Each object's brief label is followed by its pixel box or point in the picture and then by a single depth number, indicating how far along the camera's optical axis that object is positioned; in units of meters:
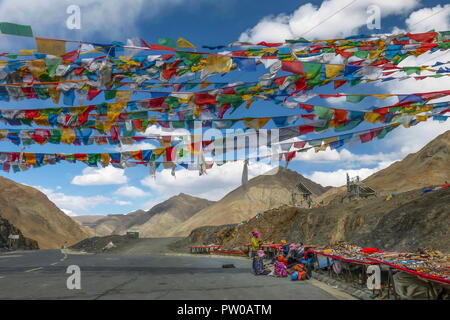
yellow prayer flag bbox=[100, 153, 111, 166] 17.42
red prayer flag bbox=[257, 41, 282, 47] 9.72
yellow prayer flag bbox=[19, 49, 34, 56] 9.98
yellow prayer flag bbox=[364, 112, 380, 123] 11.84
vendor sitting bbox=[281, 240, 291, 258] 13.69
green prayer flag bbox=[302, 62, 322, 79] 9.77
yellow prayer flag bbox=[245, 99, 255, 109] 11.84
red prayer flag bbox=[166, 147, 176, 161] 15.99
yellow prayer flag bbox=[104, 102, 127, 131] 12.62
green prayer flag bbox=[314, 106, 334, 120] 11.40
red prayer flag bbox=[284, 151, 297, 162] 14.41
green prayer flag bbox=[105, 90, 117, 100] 11.85
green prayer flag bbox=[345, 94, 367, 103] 11.19
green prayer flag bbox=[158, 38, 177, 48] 9.12
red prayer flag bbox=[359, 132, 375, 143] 13.39
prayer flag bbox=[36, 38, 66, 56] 8.78
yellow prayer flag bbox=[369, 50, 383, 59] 10.18
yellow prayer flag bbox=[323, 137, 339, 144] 13.91
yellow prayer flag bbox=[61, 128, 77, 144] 15.72
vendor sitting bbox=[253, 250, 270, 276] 13.70
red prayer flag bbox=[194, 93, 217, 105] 11.96
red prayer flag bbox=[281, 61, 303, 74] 9.85
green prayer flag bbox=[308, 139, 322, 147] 14.17
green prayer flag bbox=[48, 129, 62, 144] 15.85
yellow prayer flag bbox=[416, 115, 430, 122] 12.61
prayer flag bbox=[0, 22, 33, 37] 8.16
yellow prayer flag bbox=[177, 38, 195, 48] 9.39
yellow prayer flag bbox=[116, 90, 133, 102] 11.85
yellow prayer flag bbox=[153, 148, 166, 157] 16.25
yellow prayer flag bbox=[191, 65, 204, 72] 10.52
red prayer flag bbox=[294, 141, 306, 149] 14.24
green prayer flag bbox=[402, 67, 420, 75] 11.03
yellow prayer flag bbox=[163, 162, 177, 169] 16.73
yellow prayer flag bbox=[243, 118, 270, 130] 12.42
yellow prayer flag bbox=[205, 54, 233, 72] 10.04
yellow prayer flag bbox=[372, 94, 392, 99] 10.97
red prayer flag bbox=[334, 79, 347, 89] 11.13
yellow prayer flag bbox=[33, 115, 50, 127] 14.05
